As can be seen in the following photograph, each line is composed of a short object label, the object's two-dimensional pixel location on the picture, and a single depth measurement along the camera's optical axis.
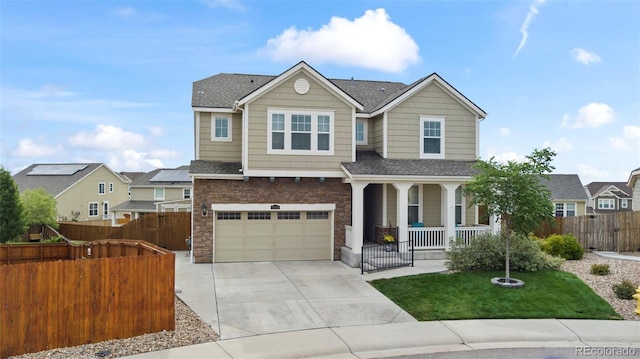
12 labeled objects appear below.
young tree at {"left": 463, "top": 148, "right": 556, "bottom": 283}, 13.59
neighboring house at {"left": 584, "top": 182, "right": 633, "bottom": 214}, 51.50
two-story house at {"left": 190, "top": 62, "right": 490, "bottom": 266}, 17.53
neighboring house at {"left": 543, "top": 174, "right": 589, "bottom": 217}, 37.83
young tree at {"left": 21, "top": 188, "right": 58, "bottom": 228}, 32.69
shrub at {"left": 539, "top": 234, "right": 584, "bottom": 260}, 17.45
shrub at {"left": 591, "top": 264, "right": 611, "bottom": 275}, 14.63
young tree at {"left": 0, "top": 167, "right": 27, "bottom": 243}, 29.00
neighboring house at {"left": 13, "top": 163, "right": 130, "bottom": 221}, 44.75
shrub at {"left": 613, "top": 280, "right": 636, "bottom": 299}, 12.50
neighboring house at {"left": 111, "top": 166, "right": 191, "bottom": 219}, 40.31
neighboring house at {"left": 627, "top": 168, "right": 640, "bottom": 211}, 26.14
